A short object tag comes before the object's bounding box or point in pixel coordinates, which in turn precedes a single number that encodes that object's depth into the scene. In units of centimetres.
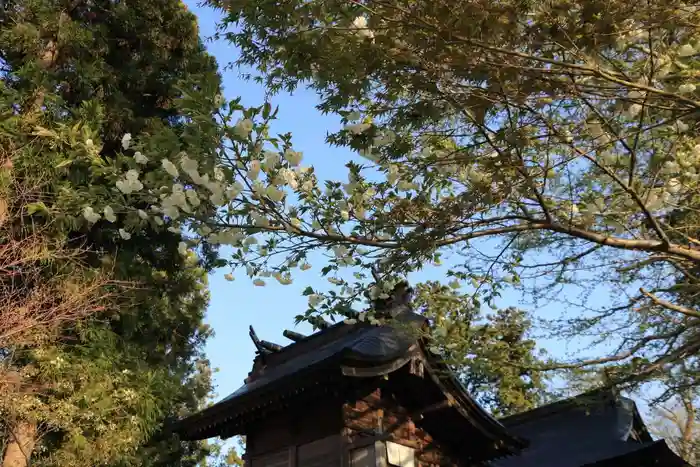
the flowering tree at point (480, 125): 320
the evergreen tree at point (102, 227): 809
